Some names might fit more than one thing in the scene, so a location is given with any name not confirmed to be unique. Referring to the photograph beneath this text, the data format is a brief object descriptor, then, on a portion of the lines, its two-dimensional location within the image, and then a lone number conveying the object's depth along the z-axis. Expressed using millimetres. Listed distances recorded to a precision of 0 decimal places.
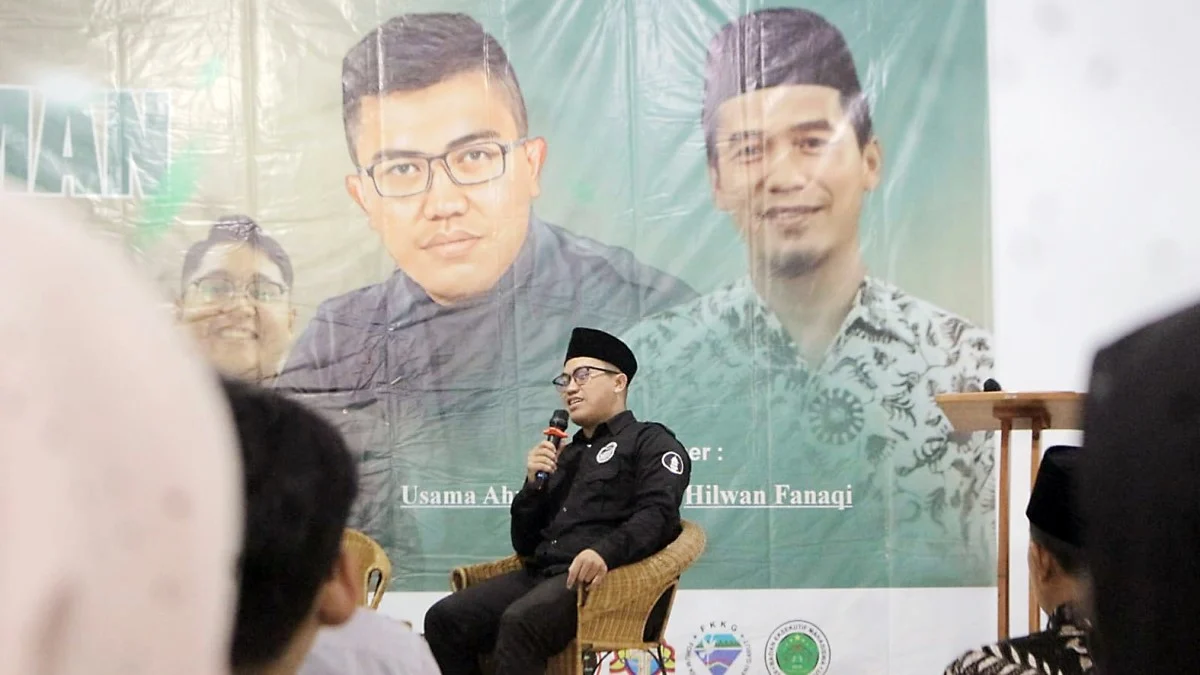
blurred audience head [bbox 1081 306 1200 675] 1274
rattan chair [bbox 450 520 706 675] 6959
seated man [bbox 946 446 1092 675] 5774
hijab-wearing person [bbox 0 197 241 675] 993
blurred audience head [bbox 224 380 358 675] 1353
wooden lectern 6781
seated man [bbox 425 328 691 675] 6957
